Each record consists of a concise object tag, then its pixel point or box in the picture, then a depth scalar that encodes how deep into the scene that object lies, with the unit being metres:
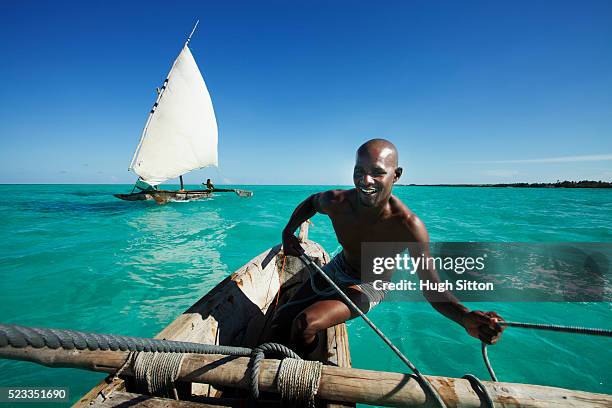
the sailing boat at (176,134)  20.89
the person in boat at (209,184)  29.22
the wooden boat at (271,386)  1.33
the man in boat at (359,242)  1.96
